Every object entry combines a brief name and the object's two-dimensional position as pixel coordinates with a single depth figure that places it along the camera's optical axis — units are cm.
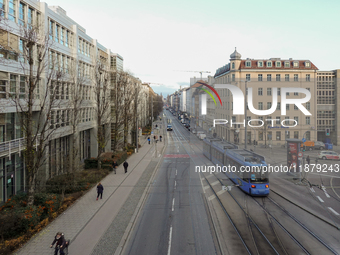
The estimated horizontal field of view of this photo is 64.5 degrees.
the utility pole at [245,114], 2971
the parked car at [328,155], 3303
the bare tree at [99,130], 2930
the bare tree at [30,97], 1480
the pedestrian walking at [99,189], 1925
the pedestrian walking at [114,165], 2936
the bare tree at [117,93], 3675
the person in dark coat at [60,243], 1065
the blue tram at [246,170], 1862
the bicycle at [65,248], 1070
